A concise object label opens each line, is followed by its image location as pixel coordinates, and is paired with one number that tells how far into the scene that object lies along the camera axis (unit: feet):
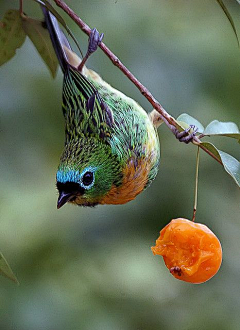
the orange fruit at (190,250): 13.55
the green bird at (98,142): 15.93
